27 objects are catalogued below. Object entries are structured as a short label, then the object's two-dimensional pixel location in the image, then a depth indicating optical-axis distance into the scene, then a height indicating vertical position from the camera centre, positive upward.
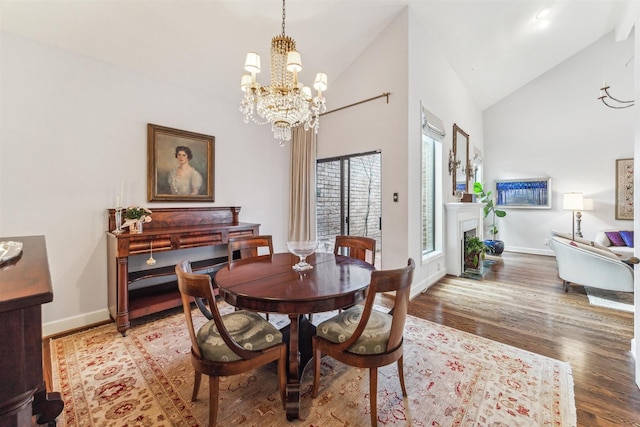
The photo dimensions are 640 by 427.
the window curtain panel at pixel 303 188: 4.40 +0.44
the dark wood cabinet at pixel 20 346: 0.75 -0.39
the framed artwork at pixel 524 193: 6.19 +0.52
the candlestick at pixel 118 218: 2.70 -0.05
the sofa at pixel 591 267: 3.19 -0.67
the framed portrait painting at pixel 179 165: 3.08 +0.60
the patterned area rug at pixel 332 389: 1.55 -1.19
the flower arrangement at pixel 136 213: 2.65 +0.00
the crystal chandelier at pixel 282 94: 2.18 +1.03
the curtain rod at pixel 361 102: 3.52 +1.62
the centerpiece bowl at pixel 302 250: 1.98 -0.28
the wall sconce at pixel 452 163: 4.78 +0.95
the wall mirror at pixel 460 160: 4.97 +1.09
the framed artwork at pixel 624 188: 5.25 +0.52
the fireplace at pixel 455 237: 4.43 -0.39
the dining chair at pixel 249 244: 2.48 -0.30
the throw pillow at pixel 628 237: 4.88 -0.42
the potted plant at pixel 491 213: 5.86 +0.03
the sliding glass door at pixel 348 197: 4.01 +0.27
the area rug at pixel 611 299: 3.18 -1.09
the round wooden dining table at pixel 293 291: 1.43 -0.44
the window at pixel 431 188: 4.18 +0.42
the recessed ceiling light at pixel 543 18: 3.98 +3.08
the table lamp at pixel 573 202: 5.38 +0.26
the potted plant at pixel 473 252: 4.64 -0.67
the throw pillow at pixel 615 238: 5.00 -0.45
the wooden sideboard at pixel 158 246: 2.51 -0.34
